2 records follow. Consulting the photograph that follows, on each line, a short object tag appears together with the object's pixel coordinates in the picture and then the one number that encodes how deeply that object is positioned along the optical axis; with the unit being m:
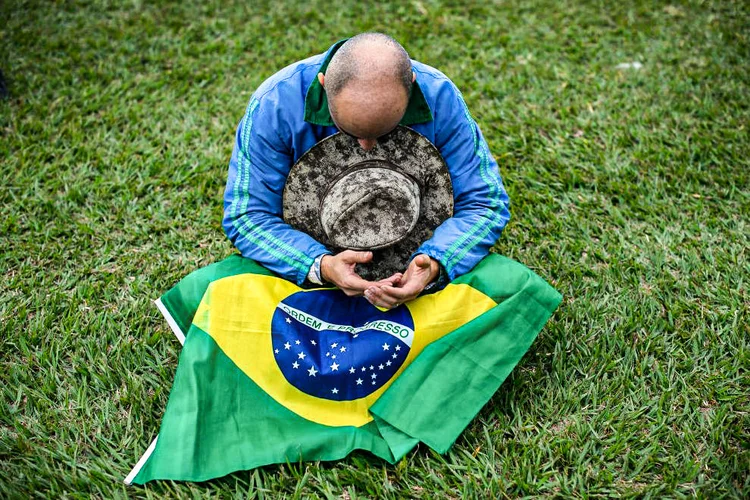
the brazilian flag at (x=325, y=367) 2.53
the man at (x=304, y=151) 2.65
